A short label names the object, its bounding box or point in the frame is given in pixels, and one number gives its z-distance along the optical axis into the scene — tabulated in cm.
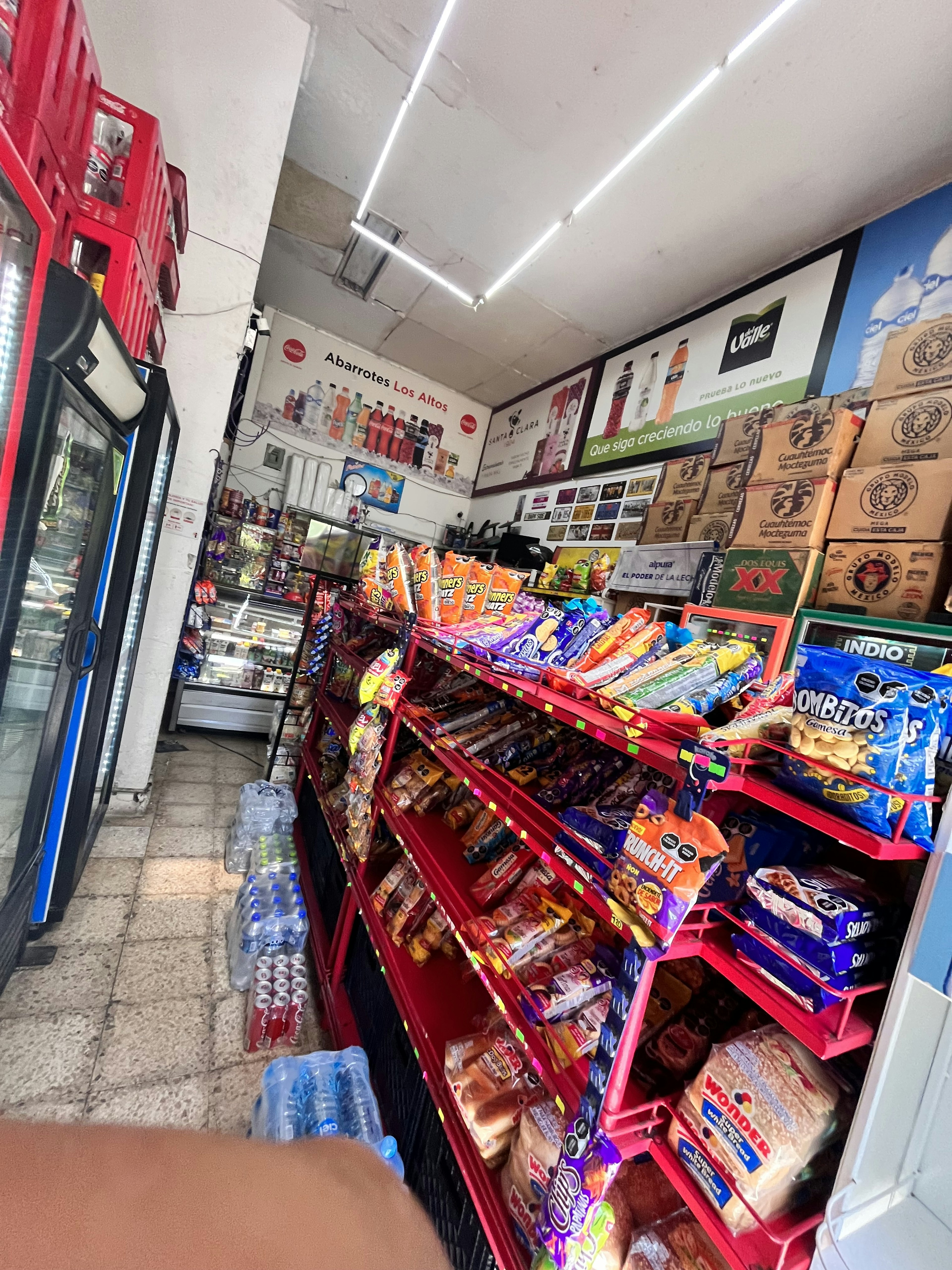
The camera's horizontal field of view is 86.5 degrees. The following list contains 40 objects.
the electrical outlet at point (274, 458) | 605
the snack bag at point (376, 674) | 230
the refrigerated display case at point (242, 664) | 531
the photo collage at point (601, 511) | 433
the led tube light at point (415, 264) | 438
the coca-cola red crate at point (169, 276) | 259
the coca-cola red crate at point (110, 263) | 178
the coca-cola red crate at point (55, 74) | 118
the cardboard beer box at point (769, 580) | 223
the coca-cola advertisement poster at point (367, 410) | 608
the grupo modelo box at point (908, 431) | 196
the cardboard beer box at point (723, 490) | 285
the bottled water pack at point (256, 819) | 318
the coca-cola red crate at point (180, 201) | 258
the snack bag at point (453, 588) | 224
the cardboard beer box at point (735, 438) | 286
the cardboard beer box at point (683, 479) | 317
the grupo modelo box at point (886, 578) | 190
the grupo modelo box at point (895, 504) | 189
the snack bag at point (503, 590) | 218
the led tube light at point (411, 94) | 266
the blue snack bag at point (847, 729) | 76
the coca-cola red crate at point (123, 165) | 182
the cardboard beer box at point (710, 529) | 284
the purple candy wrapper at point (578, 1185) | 96
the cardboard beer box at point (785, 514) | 223
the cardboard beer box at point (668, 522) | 320
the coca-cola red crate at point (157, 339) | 262
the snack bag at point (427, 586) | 234
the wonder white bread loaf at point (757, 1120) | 82
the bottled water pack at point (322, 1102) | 158
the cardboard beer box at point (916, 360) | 203
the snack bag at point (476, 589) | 223
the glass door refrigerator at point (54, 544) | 112
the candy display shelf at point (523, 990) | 80
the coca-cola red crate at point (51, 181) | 118
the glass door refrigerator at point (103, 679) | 221
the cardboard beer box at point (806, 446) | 223
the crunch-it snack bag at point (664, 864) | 85
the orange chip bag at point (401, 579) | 246
